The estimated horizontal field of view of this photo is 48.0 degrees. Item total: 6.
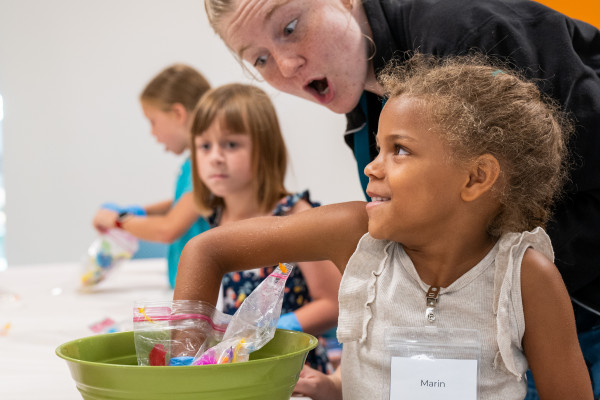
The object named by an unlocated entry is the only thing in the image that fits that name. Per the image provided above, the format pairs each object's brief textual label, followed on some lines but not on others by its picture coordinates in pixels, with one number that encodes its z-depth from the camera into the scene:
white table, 1.17
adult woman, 1.00
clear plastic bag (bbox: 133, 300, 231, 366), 0.80
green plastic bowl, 0.68
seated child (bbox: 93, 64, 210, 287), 2.23
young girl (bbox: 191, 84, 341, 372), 1.67
